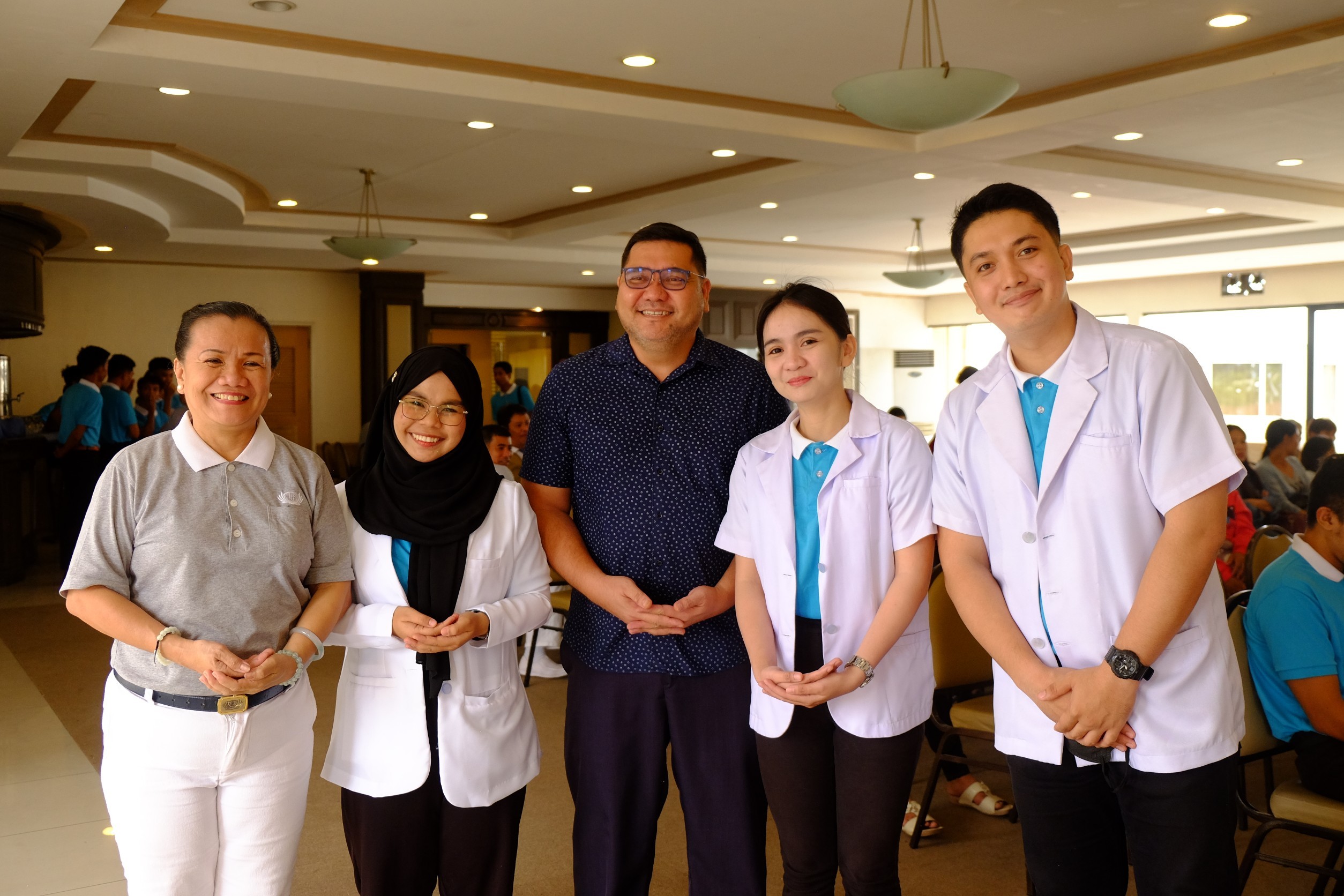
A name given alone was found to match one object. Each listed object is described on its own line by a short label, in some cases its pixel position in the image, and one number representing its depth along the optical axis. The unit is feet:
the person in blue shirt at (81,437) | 28.66
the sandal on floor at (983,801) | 12.48
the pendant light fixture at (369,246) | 28.89
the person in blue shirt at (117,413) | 30.09
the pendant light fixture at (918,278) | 35.94
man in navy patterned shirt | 8.23
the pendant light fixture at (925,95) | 13.67
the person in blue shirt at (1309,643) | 8.64
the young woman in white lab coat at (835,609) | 7.19
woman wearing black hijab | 7.55
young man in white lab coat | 5.91
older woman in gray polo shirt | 6.77
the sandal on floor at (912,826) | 11.85
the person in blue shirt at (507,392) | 39.86
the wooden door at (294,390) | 43.45
